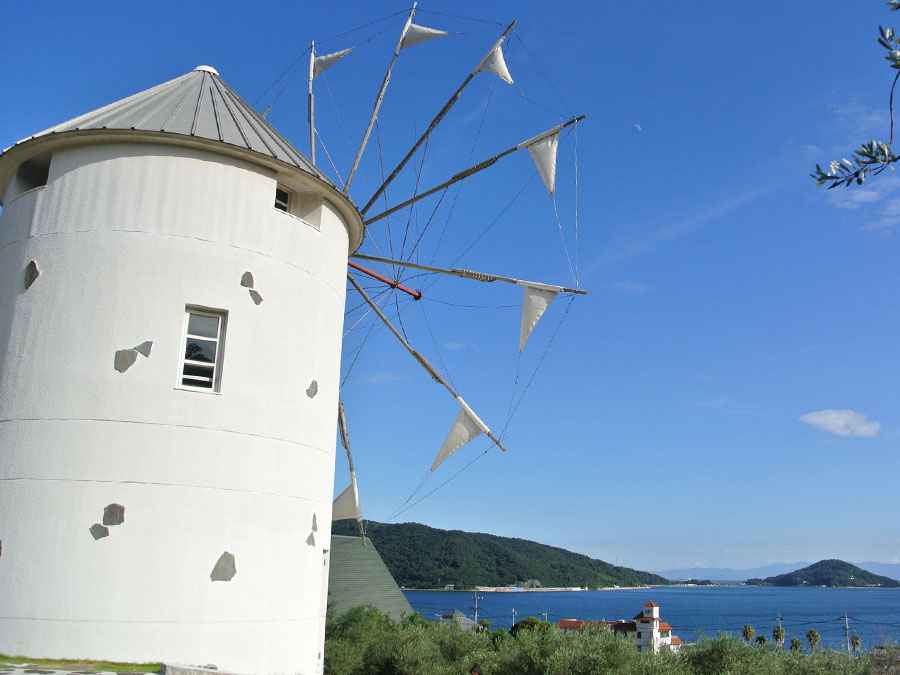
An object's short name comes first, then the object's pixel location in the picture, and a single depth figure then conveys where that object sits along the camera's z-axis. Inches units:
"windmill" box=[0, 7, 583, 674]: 356.2
